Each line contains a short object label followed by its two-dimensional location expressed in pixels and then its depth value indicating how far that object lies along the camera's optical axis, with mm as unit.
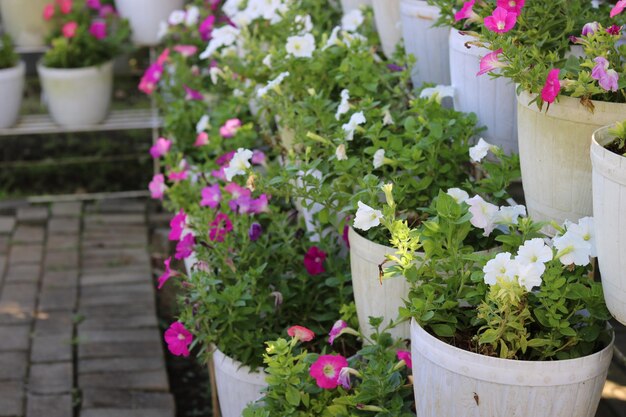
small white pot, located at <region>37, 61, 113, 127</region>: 6181
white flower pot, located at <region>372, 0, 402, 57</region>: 4032
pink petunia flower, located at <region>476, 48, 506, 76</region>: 3235
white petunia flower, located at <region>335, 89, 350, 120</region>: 3754
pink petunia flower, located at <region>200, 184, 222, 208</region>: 4033
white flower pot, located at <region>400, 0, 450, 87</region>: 3783
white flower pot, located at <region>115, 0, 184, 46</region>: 6426
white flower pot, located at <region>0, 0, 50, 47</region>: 6399
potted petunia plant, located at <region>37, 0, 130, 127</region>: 6186
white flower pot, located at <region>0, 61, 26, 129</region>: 6045
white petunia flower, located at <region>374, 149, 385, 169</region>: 3532
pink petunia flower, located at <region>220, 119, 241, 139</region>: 4513
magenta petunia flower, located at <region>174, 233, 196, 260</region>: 3930
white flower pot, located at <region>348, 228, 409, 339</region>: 3369
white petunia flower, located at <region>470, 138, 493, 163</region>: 3406
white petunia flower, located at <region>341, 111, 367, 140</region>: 3642
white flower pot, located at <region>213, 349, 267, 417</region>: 3700
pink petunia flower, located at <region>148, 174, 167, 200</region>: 4439
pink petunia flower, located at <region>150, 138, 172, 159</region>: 4685
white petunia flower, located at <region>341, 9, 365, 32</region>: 4270
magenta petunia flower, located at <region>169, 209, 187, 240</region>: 4023
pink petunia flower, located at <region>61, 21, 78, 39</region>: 6175
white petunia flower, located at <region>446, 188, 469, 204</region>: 3301
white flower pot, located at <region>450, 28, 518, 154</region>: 3509
